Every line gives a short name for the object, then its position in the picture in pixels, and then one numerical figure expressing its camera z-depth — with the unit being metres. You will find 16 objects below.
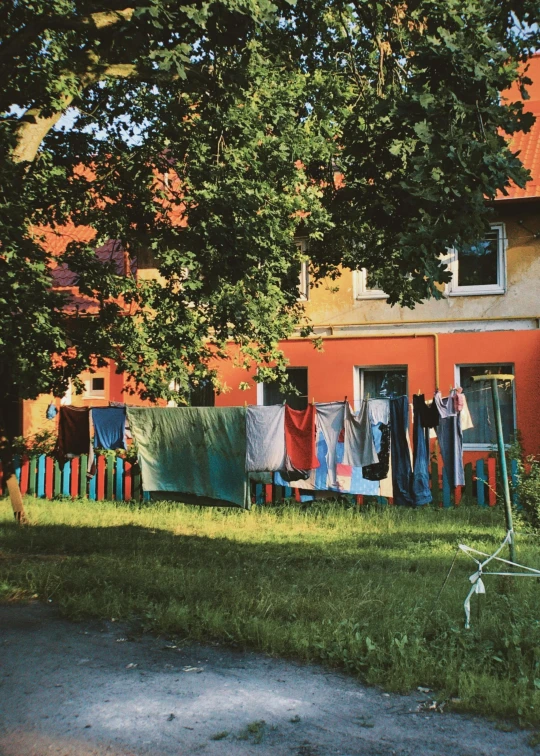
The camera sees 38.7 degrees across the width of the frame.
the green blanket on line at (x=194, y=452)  12.34
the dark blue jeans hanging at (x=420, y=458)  12.06
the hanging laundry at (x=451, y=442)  12.09
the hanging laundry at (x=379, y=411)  12.11
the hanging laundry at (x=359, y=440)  12.06
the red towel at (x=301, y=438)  12.26
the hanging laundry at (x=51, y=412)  16.49
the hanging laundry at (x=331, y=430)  12.29
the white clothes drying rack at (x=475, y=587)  5.25
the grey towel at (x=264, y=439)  12.23
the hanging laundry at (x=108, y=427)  13.81
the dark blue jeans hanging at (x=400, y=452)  12.04
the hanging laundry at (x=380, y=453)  12.04
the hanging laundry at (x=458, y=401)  11.96
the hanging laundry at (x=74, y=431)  14.02
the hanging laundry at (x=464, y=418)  11.99
